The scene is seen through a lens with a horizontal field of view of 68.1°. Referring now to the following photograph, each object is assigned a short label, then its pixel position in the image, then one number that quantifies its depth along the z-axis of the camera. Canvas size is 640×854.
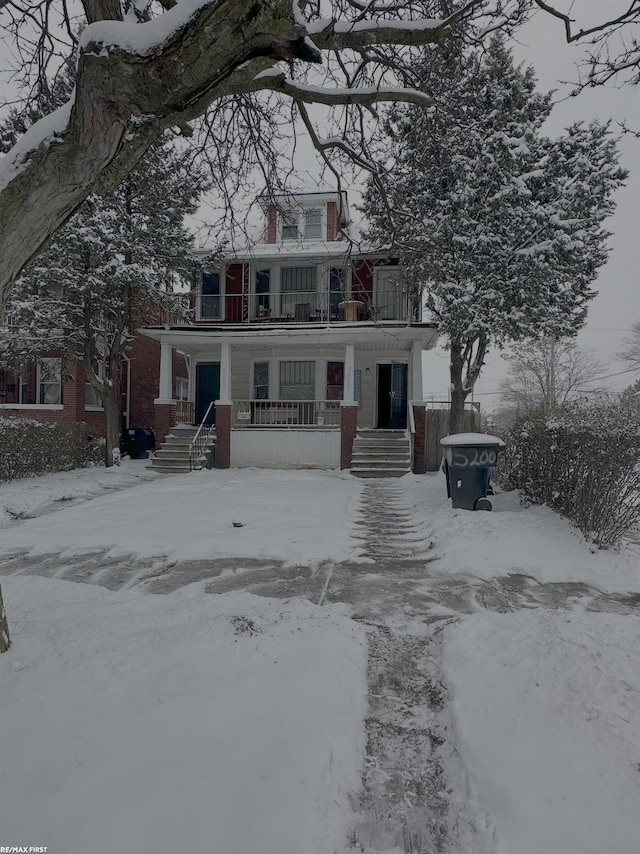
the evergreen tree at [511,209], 12.13
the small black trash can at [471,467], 7.38
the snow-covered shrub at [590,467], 5.09
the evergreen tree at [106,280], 12.14
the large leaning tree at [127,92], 2.41
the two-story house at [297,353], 14.06
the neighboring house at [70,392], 16.12
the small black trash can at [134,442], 17.38
